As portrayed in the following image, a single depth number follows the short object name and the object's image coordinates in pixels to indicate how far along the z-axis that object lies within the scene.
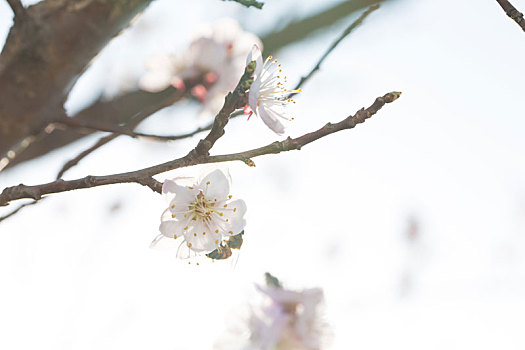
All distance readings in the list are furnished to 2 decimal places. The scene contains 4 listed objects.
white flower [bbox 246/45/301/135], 0.62
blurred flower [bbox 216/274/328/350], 0.67
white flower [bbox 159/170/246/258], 0.64
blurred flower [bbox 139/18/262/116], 0.74
